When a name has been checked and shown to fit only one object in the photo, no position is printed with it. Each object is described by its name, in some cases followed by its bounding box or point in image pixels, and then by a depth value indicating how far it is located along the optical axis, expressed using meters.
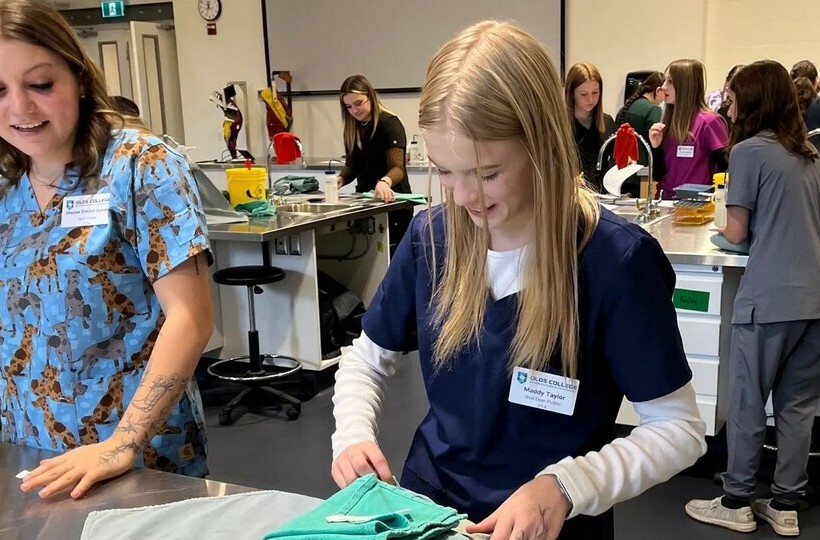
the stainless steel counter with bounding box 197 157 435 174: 5.87
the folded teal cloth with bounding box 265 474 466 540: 0.80
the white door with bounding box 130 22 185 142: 7.07
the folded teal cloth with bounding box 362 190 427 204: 4.30
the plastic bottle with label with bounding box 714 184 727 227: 2.82
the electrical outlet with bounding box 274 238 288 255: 3.62
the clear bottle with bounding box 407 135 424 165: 5.79
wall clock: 7.03
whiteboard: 5.99
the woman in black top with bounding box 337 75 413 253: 4.36
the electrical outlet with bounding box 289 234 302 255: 3.58
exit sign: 7.28
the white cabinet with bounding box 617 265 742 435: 2.54
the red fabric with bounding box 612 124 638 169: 3.30
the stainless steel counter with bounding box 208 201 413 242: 3.31
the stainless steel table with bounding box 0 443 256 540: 0.97
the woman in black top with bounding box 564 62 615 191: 4.00
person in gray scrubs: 2.33
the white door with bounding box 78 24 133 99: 7.45
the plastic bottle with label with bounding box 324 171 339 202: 4.16
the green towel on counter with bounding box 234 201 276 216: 3.81
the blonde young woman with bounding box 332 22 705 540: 0.90
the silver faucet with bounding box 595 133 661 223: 3.16
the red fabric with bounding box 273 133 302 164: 4.92
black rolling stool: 3.38
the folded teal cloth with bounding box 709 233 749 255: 2.47
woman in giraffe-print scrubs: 1.14
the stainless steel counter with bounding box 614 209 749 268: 2.48
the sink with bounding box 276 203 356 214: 3.96
